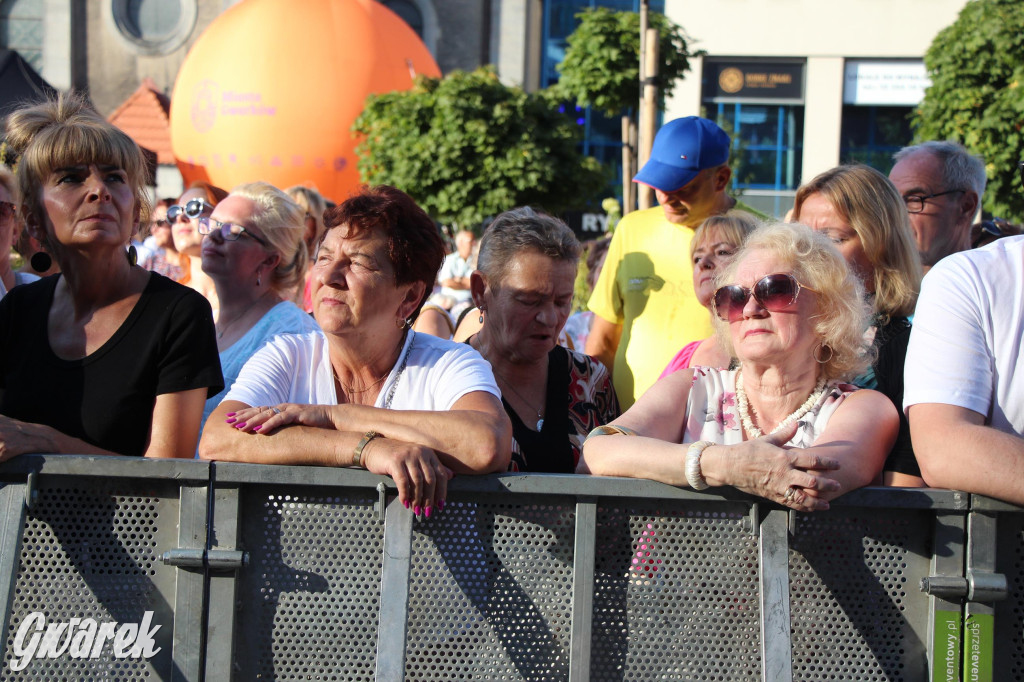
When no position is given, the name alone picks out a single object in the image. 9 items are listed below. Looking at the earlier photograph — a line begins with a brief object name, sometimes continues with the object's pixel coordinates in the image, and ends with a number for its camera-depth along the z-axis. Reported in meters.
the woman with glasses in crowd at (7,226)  7.90
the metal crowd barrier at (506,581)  4.54
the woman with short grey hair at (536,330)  6.75
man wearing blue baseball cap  8.80
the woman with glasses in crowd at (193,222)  9.54
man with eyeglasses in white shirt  8.64
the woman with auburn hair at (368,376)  4.97
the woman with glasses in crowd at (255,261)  7.89
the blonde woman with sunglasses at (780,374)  5.12
